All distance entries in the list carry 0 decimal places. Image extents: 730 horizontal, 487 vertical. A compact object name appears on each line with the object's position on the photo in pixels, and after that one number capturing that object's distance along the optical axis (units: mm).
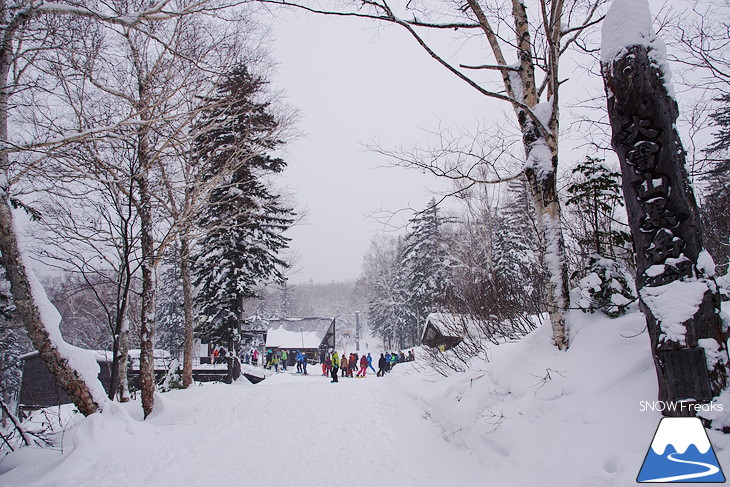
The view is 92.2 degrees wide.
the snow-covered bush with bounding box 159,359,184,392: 12701
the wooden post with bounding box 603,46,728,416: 2455
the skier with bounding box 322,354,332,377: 21969
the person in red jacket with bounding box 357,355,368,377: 21794
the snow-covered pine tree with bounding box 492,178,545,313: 7332
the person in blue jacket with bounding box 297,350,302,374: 22484
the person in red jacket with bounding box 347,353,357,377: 21641
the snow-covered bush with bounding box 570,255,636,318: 3818
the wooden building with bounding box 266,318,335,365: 35344
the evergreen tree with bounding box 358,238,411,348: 38781
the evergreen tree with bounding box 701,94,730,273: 7367
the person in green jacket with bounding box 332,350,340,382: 15922
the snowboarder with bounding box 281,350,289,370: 24088
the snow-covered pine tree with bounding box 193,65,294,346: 15312
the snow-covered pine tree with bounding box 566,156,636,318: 3900
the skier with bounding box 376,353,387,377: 21188
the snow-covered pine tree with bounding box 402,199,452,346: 29531
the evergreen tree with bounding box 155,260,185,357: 33000
